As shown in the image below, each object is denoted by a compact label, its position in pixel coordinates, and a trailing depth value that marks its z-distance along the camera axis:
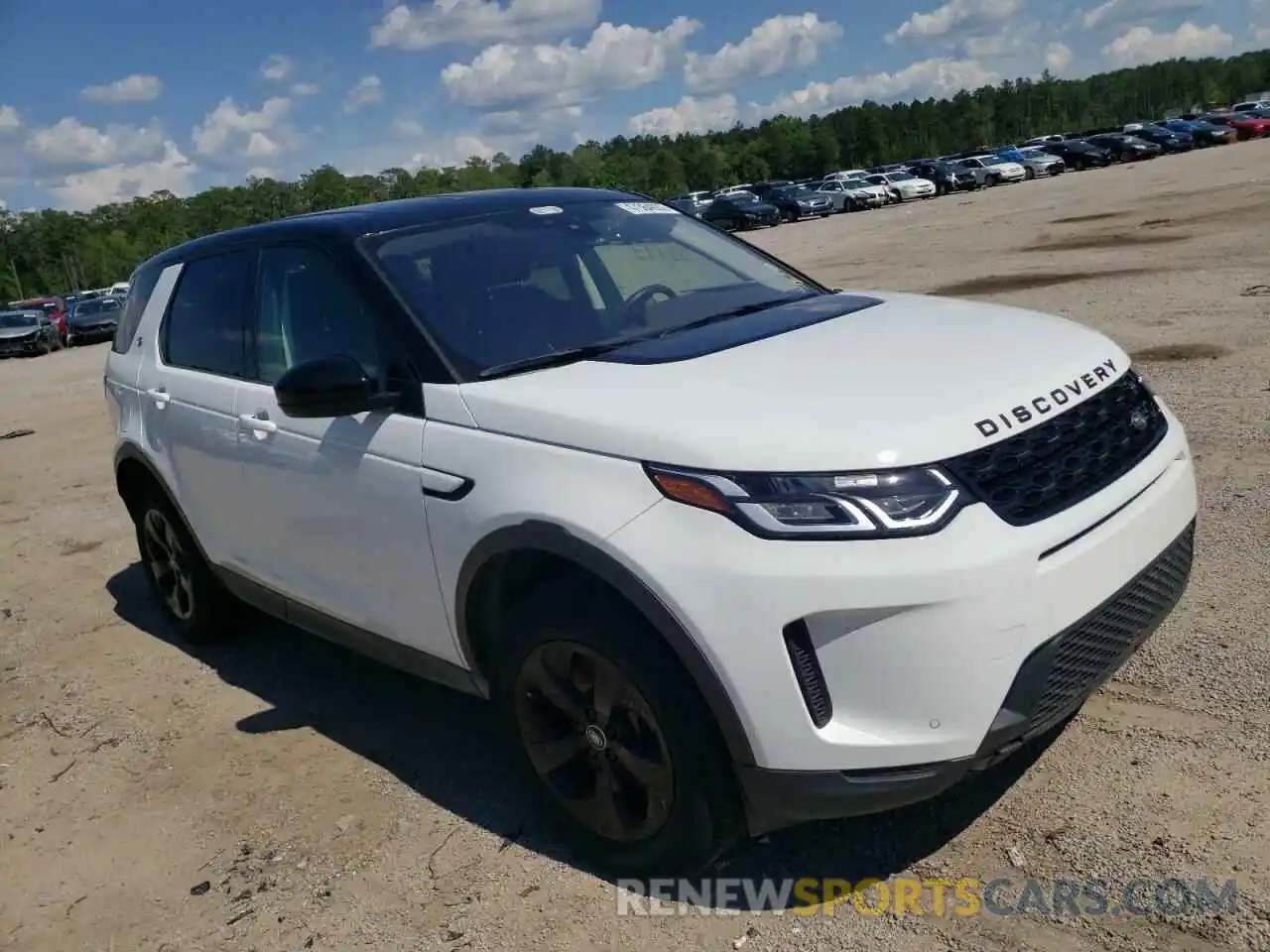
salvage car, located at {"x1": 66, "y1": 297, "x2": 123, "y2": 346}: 33.09
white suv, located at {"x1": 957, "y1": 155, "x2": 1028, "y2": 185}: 50.28
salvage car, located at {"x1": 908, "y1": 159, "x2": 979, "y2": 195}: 51.38
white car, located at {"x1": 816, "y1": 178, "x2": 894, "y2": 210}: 49.03
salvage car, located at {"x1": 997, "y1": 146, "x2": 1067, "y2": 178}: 51.78
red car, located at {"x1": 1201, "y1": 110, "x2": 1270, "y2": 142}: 58.72
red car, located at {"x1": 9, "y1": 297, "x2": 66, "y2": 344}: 33.25
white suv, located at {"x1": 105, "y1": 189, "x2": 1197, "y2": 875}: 2.64
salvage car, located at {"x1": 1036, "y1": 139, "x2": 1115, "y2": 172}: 53.56
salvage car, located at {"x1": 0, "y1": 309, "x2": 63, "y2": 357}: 30.91
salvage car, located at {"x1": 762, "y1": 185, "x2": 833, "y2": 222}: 48.44
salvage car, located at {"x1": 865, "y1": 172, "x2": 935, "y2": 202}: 49.69
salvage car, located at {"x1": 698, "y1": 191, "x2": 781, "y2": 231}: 46.06
